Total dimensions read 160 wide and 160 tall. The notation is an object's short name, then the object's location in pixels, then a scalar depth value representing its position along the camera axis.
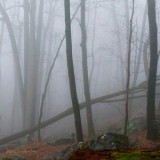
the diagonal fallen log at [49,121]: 16.95
